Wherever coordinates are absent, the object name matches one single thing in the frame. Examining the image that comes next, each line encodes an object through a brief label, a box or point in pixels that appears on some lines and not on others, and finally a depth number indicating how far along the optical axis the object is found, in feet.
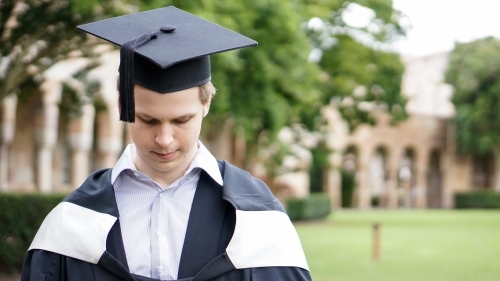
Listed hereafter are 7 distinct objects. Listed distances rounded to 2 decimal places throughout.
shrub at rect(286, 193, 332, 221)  98.89
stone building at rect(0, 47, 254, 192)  71.36
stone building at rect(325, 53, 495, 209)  157.54
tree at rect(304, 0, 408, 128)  84.28
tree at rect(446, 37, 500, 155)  151.23
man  7.89
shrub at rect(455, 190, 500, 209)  154.04
